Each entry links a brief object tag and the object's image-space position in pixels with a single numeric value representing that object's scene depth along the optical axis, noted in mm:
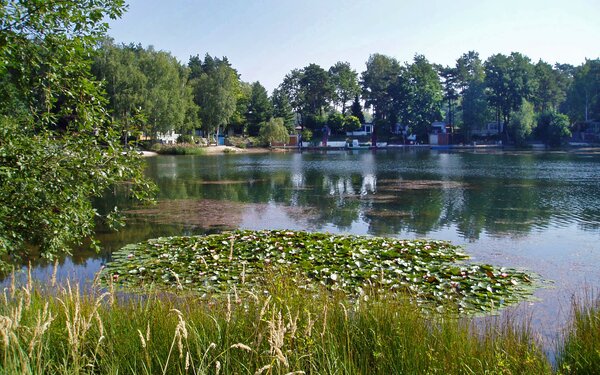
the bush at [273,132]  77812
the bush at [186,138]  70188
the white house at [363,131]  90081
